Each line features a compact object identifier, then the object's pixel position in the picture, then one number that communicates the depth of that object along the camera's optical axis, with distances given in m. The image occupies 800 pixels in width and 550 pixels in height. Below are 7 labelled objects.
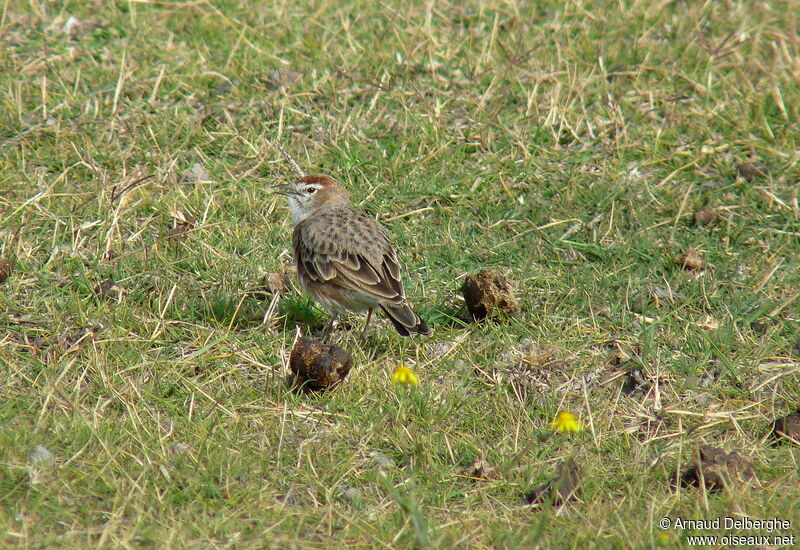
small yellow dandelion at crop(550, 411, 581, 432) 10.76
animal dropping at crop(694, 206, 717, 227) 16.31
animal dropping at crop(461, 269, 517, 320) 13.61
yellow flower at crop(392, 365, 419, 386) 11.53
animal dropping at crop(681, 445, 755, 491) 10.48
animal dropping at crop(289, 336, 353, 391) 12.00
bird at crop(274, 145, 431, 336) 13.34
